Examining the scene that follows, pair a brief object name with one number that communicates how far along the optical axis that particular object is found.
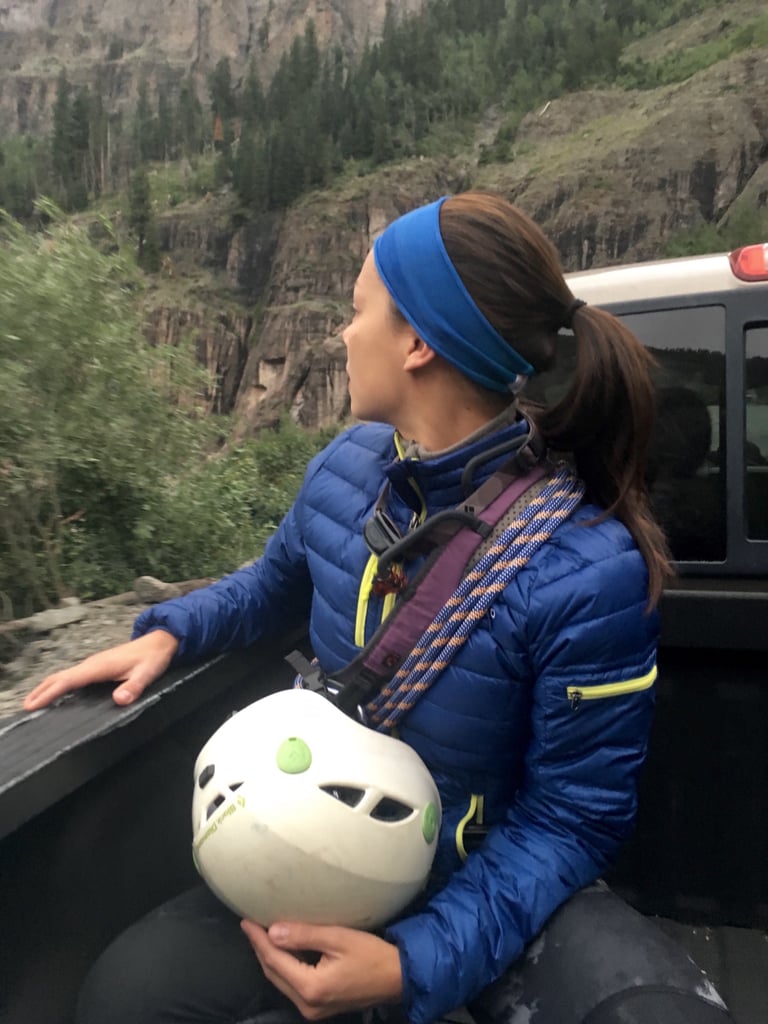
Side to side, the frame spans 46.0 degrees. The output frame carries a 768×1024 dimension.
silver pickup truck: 1.30
